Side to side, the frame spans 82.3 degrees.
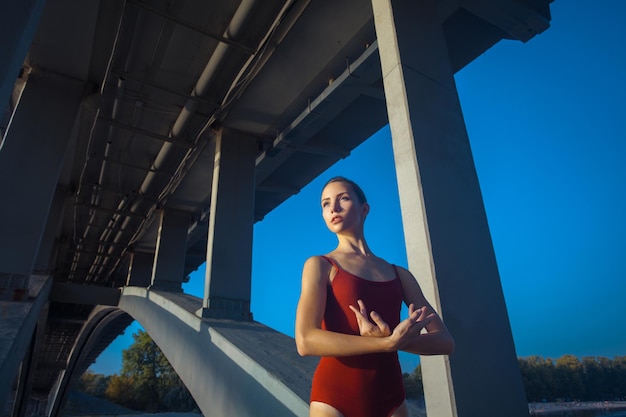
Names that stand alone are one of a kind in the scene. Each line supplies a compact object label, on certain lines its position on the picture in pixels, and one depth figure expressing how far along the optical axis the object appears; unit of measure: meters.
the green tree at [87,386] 98.99
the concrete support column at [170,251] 13.68
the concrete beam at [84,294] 14.21
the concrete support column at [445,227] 2.79
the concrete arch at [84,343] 21.34
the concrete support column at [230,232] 8.08
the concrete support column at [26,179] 6.89
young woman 1.61
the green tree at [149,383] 62.52
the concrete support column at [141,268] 19.16
